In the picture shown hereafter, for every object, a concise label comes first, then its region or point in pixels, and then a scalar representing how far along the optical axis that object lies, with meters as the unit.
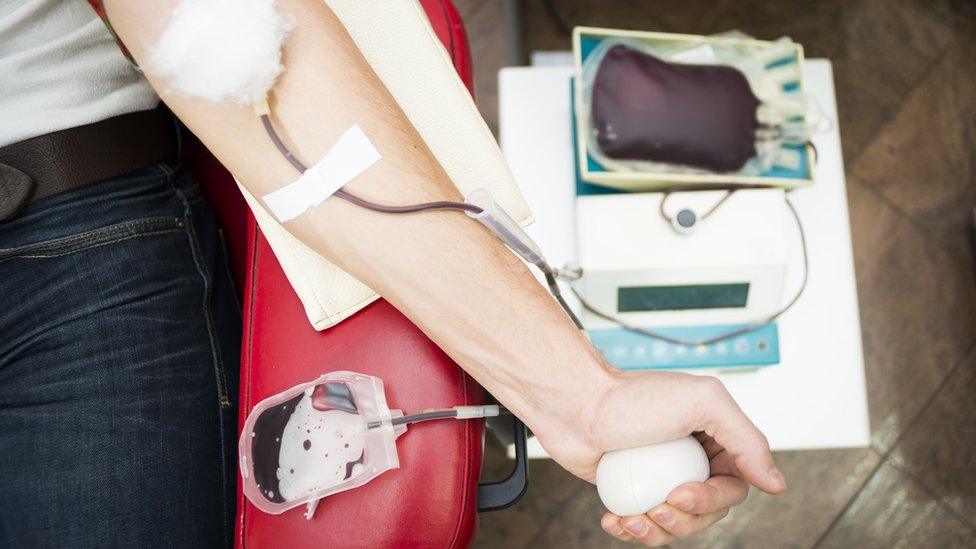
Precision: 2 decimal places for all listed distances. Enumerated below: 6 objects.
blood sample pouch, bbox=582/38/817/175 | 0.99
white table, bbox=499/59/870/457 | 1.09
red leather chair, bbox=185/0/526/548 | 0.69
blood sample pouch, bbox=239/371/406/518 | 0.70
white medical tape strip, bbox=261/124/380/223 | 0.68
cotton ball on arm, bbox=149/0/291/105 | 0.64
